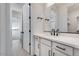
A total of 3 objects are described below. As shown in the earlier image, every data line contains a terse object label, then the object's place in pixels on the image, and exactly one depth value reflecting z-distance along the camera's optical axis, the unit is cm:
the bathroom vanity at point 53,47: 112
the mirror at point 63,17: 190
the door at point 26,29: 265
